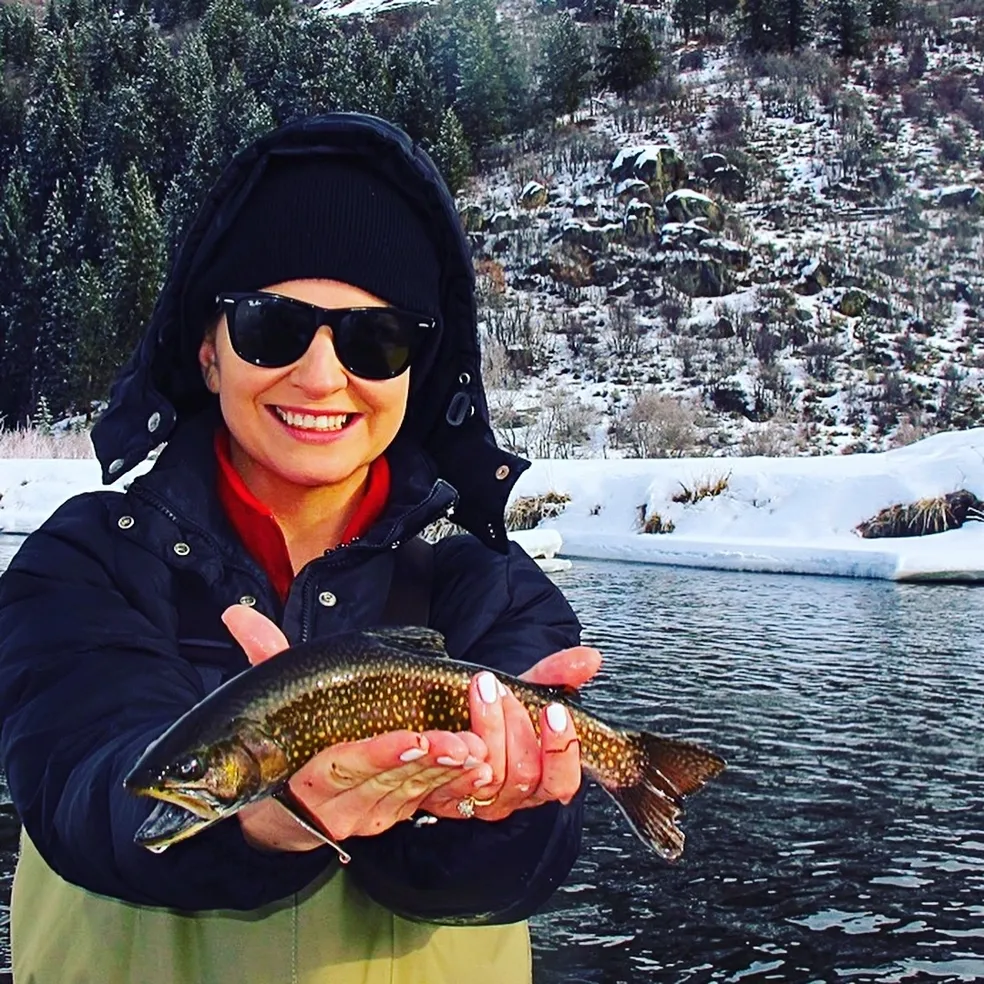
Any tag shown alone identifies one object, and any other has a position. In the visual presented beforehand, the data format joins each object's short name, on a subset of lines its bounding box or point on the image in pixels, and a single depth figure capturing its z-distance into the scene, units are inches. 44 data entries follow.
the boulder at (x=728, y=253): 1763.0
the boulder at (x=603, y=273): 1811.0
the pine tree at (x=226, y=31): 2417.6
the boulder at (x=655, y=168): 1891.0
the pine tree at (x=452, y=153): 1950.1
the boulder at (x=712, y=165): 1935.3
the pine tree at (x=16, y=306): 1854.1
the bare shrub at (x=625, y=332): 1656.0
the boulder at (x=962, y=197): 1876.2
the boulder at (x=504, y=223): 1913.1
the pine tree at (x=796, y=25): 2331.4
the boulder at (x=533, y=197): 1940.2
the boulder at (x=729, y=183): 1913.1
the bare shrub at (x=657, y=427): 1250.6
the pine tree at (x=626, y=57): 2234.3
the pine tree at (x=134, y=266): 1763.0
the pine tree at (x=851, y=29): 2289.6
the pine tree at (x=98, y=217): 1887.3
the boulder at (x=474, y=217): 1923.0
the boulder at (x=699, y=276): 1754.4
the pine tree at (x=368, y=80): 2050.9
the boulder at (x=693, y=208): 1835.6
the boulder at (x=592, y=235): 1846.7
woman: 73.9
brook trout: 67.4
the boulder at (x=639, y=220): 1838.1
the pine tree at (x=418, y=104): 2091.5
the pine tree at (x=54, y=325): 1776.6
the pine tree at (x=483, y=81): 2198.6
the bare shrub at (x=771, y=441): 1282.0
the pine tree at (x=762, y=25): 2331.4
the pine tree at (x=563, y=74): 2234.3
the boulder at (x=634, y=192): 1878.7
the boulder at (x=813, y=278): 1728.6
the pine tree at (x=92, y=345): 1728.6
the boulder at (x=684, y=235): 1797.5
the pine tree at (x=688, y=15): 2481.5
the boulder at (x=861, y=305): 1669.5
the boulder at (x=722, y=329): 1657.2
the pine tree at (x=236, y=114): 1939.0
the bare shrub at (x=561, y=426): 1295.5
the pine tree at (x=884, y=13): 2367.1
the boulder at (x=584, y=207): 1887.3
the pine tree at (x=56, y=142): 2091.5
